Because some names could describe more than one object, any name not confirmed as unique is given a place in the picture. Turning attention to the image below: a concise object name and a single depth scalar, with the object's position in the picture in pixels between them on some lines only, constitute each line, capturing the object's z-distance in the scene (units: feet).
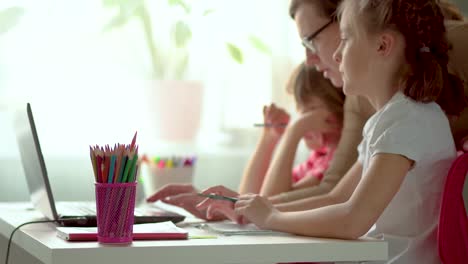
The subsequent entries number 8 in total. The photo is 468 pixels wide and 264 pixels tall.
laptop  7.56
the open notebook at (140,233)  6.78
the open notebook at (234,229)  7.37
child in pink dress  10.15
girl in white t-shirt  7.43
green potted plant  12.18
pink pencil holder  6.68
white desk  6.46
